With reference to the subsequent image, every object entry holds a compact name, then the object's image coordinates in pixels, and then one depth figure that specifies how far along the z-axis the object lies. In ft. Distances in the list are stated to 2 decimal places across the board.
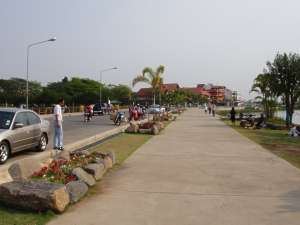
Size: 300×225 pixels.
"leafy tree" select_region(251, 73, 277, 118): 107.17
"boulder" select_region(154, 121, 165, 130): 54.91
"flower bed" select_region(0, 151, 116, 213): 14.22
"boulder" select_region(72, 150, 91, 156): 24.52
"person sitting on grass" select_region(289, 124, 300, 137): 51.95
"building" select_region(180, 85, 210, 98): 380.11
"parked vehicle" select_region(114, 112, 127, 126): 70.67
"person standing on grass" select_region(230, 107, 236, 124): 80.84
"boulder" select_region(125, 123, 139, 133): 51.24
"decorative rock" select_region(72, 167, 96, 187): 17.96
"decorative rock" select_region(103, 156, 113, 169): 22.76
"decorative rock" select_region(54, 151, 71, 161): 22.44
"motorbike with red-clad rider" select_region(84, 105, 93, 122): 82.24
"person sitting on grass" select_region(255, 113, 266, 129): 68.77
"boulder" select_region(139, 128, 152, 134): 49.93
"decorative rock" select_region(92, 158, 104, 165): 21.99
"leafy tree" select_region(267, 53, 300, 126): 74.50
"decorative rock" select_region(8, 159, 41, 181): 17.68
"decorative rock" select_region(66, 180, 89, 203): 15.59
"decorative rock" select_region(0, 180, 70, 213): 14.15
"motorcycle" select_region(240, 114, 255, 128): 70.17
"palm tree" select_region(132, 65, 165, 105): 81.82
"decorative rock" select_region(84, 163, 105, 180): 19.78
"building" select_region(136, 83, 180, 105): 267.75
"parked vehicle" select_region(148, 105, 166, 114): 115.55
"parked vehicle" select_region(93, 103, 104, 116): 121.52
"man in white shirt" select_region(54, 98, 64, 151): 30.75
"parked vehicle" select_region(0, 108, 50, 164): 26.37
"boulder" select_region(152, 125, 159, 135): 49.74
